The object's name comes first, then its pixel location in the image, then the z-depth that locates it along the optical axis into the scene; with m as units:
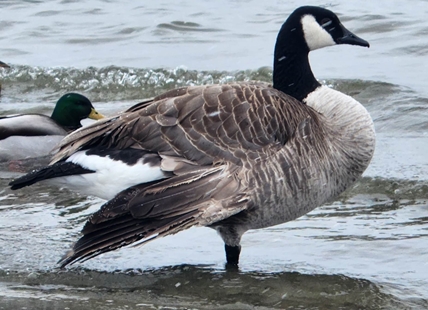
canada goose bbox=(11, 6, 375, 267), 10.62
